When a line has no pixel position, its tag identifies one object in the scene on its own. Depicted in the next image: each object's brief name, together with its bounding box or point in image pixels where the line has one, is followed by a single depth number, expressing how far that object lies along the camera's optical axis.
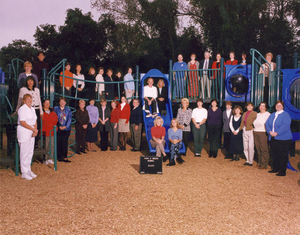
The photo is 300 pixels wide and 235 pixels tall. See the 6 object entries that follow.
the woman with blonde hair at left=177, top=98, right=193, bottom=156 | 9.36
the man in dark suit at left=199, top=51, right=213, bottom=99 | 10.81
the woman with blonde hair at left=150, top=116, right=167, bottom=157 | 8.40
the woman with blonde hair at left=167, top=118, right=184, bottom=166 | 8.39
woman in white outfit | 6.42
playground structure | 8.05
